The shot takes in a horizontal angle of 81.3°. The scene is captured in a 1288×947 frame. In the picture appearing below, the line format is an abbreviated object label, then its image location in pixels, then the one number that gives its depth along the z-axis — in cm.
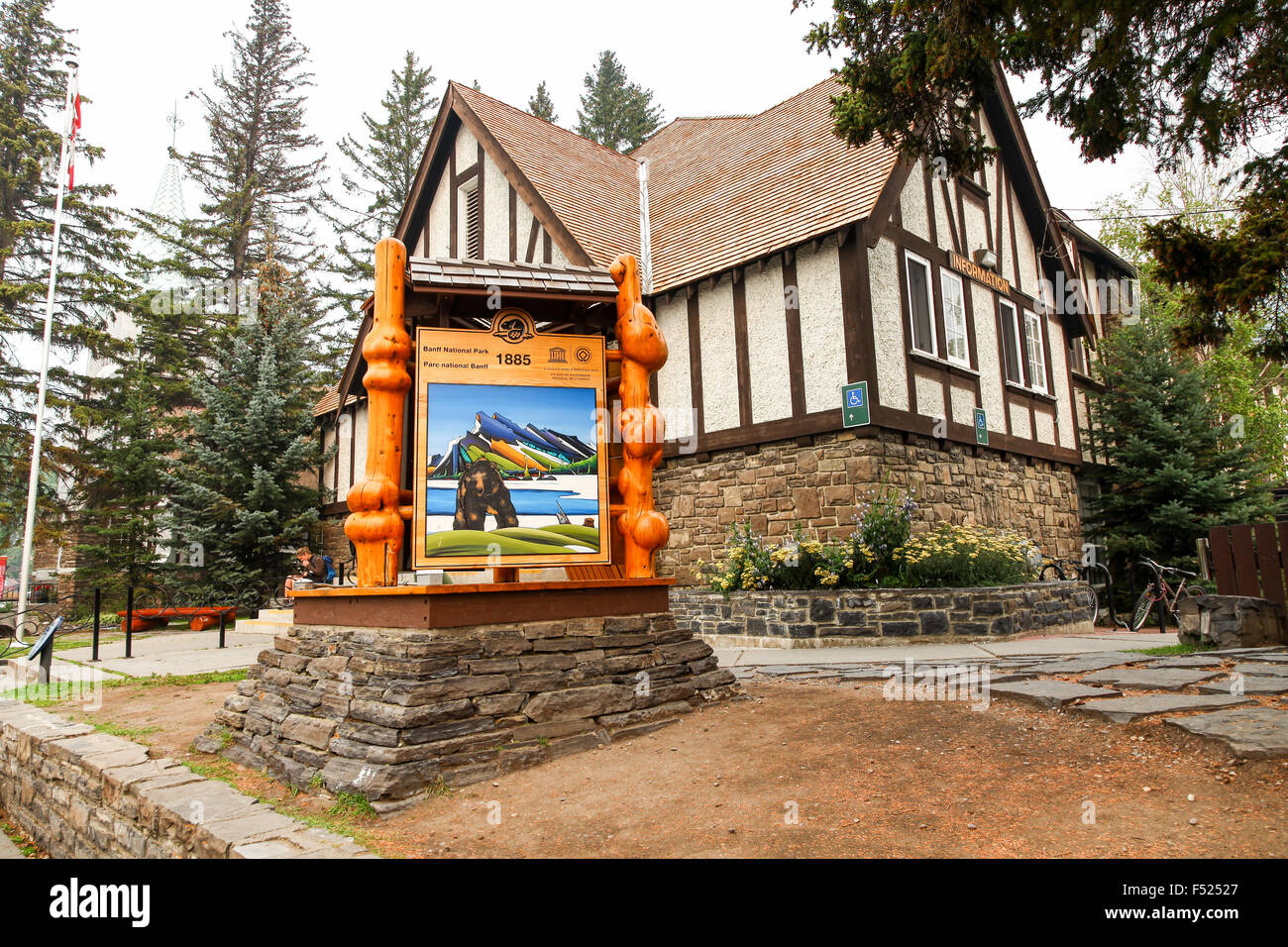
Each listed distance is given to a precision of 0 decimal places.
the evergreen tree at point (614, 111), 3400
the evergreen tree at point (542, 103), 3547
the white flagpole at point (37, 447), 1420
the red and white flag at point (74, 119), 1586
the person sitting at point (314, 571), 1508
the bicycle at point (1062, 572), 1170
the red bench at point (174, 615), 1502
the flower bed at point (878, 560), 947
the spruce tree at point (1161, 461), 1462
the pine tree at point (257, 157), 2655
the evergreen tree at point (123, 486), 1788
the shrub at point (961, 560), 945
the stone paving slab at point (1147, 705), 435
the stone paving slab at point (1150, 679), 496
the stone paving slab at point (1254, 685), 469
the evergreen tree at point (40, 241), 1953
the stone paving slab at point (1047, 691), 486
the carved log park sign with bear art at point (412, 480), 496
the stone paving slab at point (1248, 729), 352
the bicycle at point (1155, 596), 999
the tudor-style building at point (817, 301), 1080
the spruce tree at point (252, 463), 1714
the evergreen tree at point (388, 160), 2880
